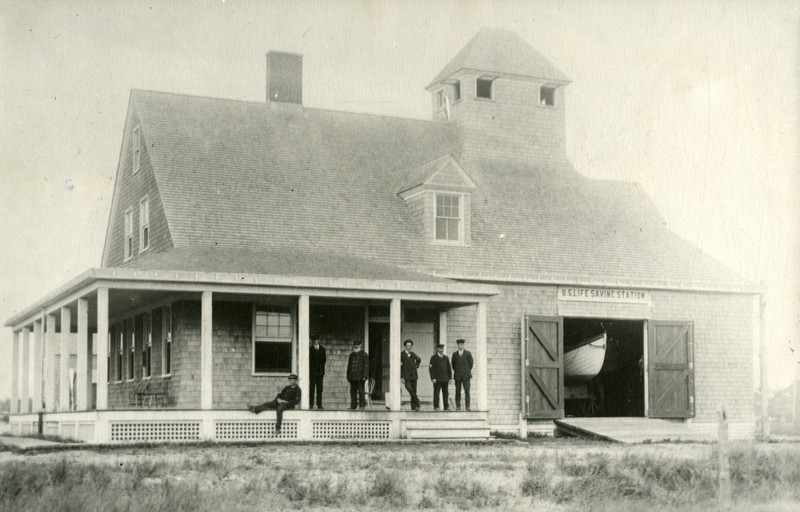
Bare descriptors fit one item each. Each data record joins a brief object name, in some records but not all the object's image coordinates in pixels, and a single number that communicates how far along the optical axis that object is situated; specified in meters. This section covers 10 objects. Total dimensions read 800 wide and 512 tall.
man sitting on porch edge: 22.53
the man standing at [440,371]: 25.09
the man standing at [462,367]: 25.14
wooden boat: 30.97
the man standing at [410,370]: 24.70
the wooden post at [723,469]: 14.04
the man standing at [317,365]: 24.67
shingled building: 23.83
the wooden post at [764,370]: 30.06
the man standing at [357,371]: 24.52
